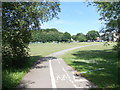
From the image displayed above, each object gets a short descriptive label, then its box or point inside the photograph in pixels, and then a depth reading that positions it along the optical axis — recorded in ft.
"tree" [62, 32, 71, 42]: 357.04
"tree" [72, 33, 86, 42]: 395.14
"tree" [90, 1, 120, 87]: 21.58
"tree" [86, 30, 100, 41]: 409.08
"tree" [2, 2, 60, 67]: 26.30
